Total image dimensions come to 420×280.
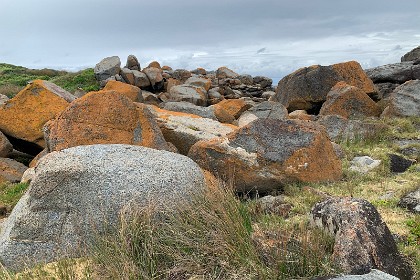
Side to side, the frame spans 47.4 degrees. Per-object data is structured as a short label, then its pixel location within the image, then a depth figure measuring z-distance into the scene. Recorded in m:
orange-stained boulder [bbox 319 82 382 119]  18.56
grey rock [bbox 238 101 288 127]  19.25
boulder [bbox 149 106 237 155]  11.93
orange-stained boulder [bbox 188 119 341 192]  9.76
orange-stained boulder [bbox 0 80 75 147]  14.80
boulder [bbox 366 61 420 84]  26.38
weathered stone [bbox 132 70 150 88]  38.31
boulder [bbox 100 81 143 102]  24.28
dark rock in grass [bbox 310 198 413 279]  5.29
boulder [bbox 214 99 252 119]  21.26
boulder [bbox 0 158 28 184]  13.33
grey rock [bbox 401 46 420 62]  31.61
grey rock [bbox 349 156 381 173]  10.92
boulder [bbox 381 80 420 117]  17.58
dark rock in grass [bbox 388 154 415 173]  11.05
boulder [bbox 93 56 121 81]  40.81
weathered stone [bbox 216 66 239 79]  50.34
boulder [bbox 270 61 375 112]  21.46
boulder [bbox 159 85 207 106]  29.86
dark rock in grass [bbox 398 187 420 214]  7.61
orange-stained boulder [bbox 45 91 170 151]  10.27
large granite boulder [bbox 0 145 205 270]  7.30
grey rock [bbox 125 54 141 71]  44.12
